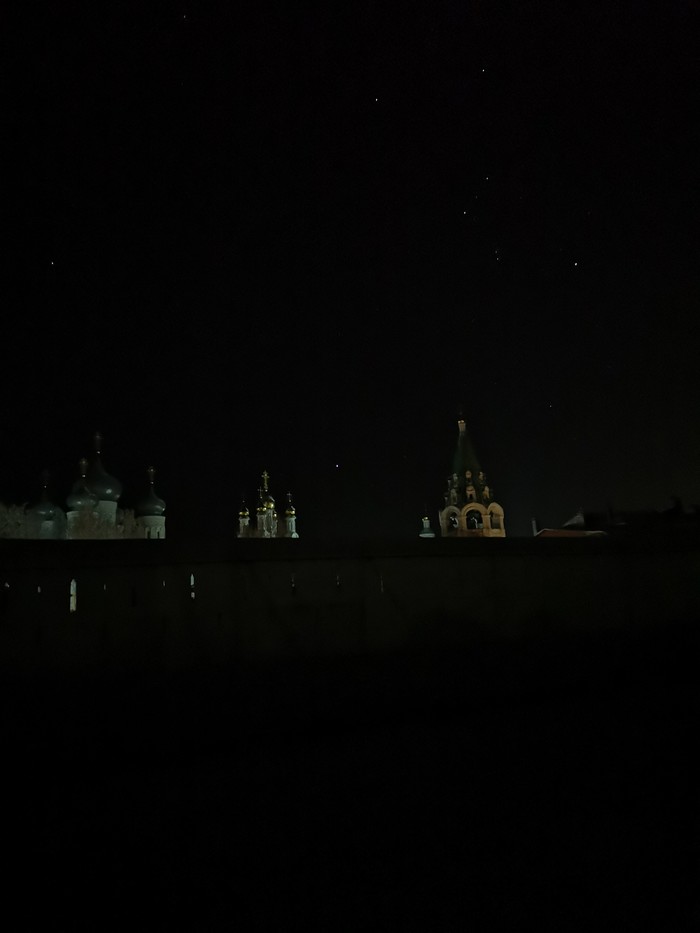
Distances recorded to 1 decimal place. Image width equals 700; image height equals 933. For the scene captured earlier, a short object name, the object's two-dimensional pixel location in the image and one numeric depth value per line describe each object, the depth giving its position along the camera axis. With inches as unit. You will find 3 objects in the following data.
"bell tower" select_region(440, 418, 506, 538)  1673.2
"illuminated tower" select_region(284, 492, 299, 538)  1776.6
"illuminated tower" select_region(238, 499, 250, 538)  1785.2
